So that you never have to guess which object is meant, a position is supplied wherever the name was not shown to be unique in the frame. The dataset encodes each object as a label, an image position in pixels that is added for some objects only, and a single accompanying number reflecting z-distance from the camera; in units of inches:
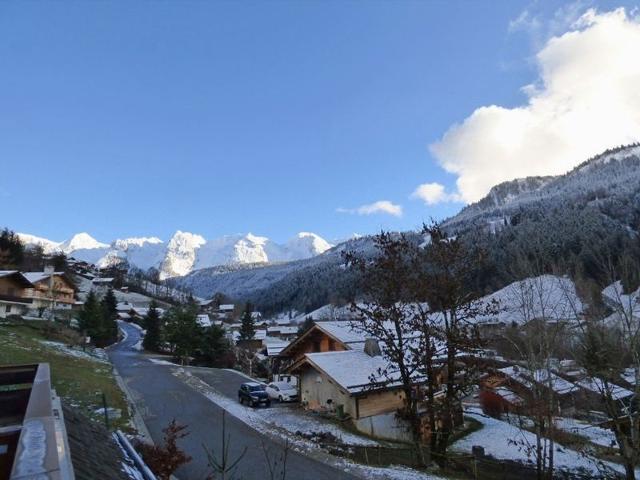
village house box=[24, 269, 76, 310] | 2522.1
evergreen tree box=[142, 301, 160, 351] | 2613.2
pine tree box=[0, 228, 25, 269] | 2783.0
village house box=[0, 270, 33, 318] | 2104.9
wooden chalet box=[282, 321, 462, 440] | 999.4
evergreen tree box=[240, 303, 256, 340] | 3166.8
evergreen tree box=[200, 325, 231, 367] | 2280.9
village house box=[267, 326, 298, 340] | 4180.6
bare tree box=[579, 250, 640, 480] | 599.5
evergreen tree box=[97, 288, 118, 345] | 2314.6
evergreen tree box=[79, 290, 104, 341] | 2171.5
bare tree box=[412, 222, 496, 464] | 698.2
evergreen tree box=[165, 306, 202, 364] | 2190.0
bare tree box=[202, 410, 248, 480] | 645.1
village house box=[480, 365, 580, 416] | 1129.4
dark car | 1184.2
